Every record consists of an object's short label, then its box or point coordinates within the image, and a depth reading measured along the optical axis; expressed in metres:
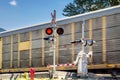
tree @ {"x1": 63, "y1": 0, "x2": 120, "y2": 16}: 54.19
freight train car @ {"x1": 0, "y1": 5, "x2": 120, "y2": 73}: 22.47
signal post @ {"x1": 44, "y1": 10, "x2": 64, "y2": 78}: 18.14
